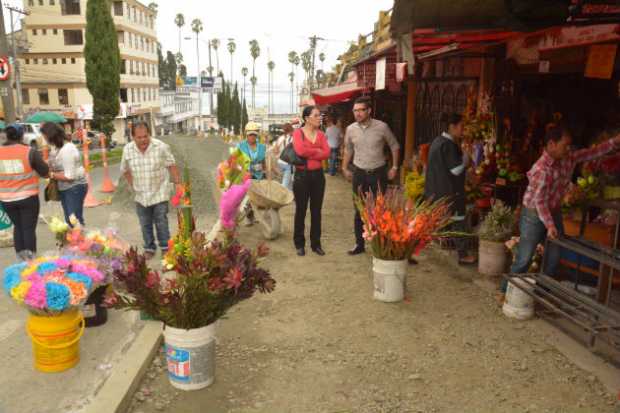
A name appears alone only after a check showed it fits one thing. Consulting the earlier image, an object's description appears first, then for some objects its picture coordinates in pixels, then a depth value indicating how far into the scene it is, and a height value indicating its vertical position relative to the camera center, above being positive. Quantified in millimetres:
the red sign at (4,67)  11625 +865
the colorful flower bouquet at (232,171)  6152 -801
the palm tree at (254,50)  113938 +12567
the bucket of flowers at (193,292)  3246 -1213
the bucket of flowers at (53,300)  3574 -1380
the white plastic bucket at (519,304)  4496 -1753
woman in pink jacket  6023 -772
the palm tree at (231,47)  120019 +13940
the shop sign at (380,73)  8508 +569
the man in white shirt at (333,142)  14391 -1022
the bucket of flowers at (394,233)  4648 -1167
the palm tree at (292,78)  142488 +7881
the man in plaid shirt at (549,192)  4215 -729
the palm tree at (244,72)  126481 +8423
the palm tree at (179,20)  108506 +18232
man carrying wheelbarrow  7613 -668
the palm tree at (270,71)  134750 +9512
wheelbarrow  7184 -1396
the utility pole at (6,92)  11828 +304
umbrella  12358 -305
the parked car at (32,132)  23066 -1418
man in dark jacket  5609 -683
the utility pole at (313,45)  36219 +4786
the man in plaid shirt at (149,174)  5824 -804
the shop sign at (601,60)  4391 +413
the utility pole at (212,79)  73012 +3650
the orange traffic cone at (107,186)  13014 -2101
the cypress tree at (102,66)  31672 +2450
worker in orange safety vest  5484 -856
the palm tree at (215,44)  114725 +14100
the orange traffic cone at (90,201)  10859 -2085
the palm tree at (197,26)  108125 +16947
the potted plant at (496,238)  5492 -1417
